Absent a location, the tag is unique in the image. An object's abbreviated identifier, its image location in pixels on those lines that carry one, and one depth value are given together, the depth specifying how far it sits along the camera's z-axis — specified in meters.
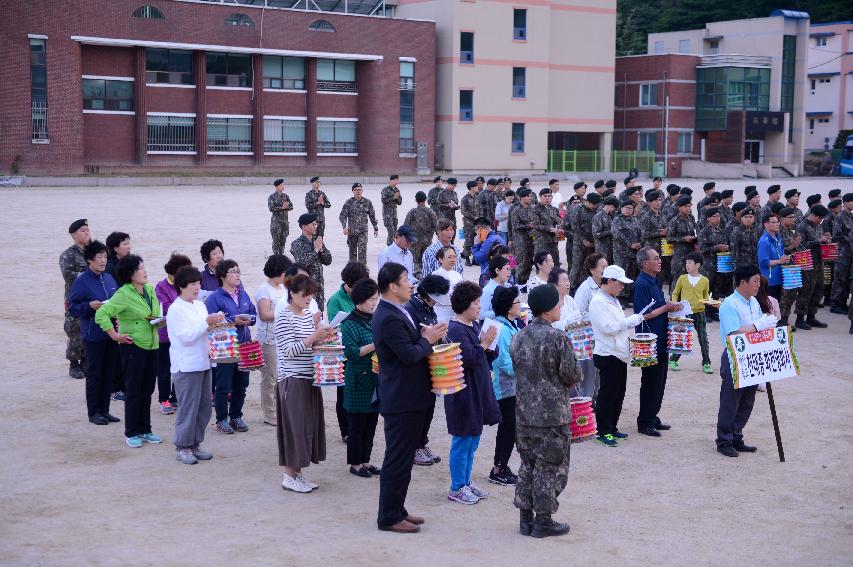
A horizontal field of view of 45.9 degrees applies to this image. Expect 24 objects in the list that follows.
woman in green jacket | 9.07
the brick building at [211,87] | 47.75
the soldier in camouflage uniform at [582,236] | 17.39
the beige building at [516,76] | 59.34
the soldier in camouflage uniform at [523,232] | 18.16
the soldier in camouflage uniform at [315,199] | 21.11
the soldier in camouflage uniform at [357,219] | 20.69
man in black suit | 6.80
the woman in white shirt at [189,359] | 8.50
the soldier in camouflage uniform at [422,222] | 19.25
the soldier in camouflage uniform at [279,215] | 21.58
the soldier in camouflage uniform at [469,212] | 22.38
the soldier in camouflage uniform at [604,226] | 16.80
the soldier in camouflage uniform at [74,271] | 10.86
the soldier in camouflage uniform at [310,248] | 12.76
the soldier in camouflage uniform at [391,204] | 23.25
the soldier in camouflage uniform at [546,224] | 18.02
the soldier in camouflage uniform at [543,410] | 6.89
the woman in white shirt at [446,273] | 10.10
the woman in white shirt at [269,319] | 9.44
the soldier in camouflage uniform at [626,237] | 16.12
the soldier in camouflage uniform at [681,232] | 15.95
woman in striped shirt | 7.85
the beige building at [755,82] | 68.62
